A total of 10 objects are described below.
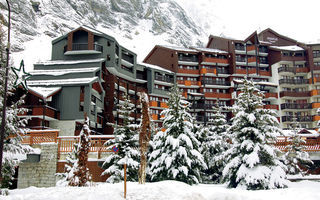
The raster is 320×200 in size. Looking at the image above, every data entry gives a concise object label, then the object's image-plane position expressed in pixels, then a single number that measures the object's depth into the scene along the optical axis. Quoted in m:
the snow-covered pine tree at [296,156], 27.62
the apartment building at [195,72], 47.09
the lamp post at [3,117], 12.77
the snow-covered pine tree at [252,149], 19.52
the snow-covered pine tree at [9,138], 16.86
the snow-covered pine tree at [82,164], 16.48
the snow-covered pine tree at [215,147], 27.84
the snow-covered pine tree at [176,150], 21.44
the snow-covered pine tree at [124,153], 21.38
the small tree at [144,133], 16.22
